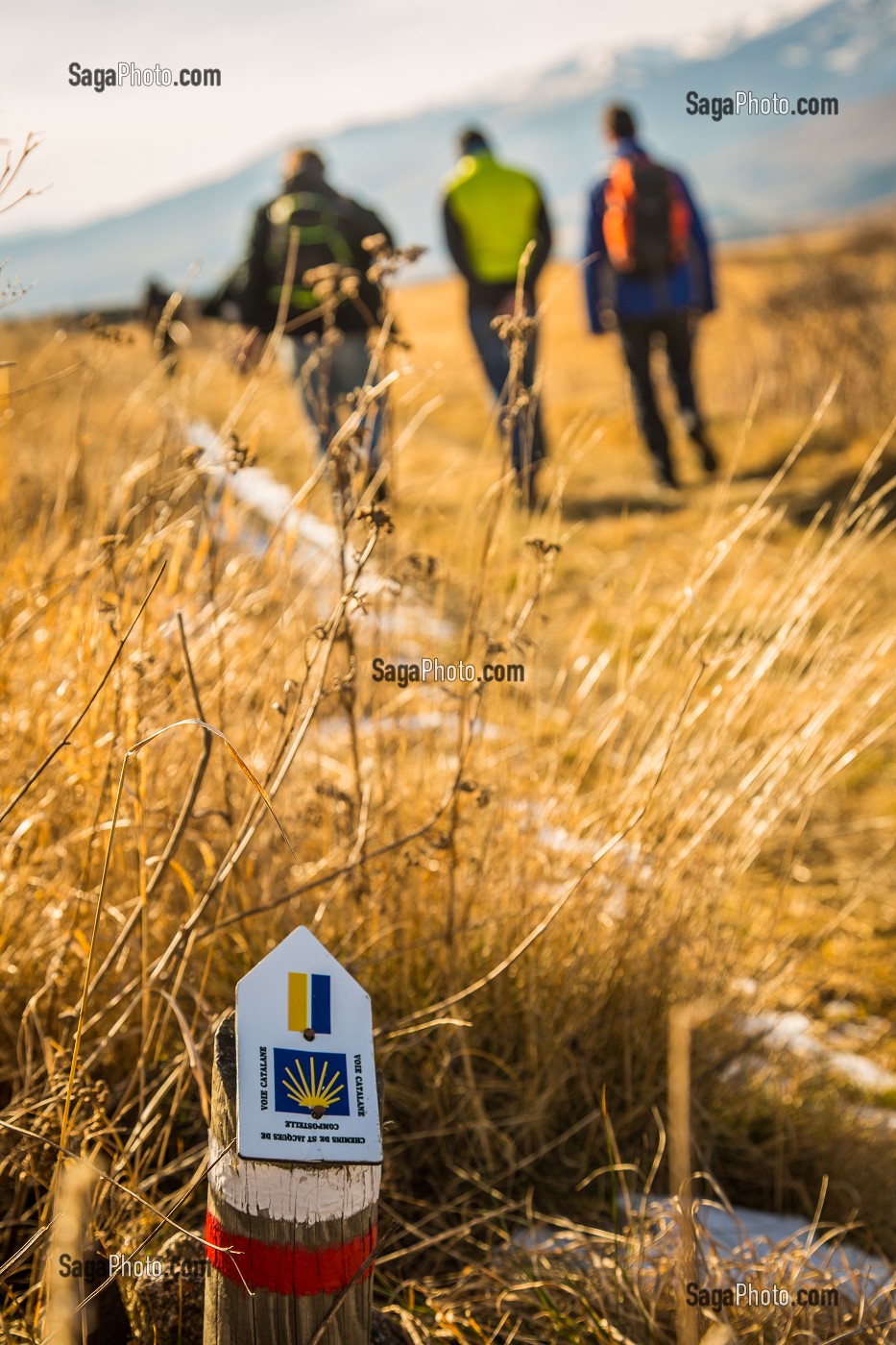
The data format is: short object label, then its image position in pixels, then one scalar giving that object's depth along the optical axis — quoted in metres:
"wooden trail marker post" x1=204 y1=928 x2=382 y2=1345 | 1.07
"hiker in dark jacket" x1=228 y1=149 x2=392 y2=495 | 5.17
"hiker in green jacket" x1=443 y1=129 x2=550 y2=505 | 6.37
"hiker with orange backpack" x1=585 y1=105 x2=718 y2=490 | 6.12
